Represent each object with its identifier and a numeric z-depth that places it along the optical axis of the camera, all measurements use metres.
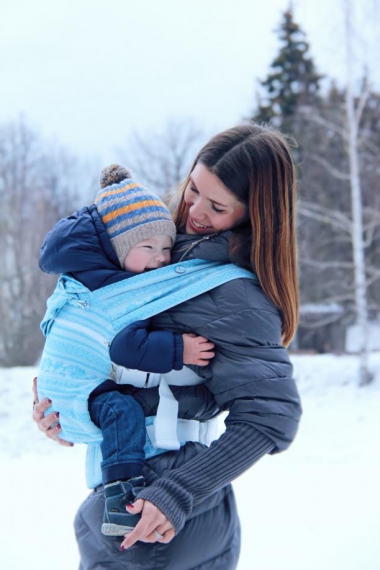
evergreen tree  17.97
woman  1.34
